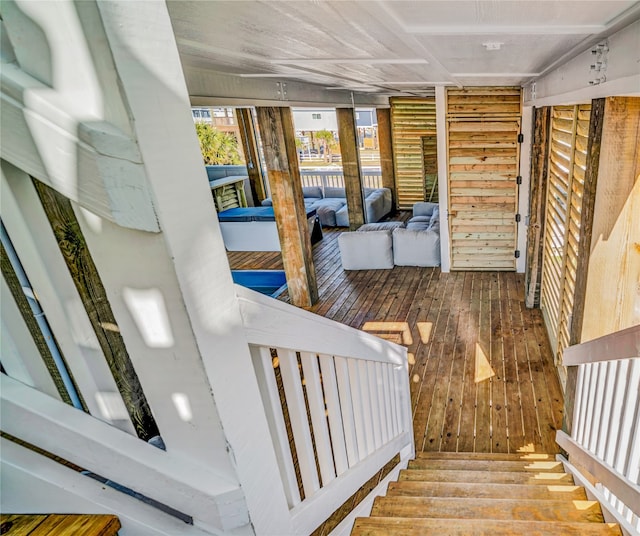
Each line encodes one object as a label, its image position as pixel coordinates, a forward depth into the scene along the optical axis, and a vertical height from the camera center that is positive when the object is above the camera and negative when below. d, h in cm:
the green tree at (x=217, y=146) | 1205 +2
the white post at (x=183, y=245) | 48 -12
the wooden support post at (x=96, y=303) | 61 -21
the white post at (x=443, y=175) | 508 -75
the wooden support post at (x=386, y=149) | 870 -53
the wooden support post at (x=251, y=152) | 936 -21
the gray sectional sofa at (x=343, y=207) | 822 -155
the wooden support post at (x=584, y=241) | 196 -75
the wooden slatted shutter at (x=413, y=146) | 850 -54
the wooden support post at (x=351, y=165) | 707 -62
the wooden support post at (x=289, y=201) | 441 -69
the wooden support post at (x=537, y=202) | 400 -97
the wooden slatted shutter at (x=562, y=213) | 278 -87
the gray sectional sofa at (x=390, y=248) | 595 -173
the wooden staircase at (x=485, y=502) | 151 -167
